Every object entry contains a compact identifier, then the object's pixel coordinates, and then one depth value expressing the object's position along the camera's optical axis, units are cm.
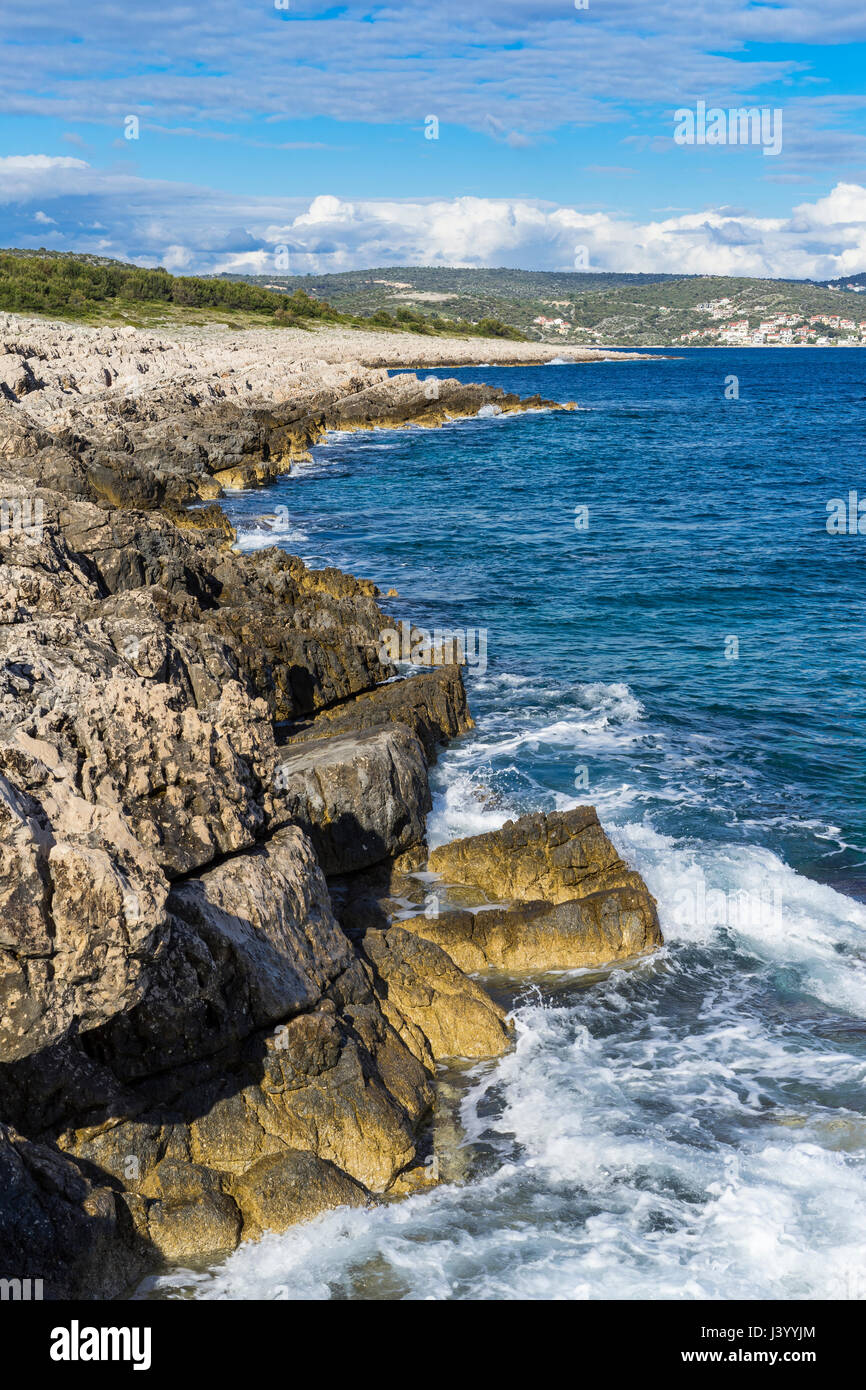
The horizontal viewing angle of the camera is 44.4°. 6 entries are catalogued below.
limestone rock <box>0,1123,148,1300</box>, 727
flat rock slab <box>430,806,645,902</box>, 1501
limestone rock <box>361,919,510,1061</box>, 1189
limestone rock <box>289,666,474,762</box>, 1866
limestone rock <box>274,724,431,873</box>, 1464
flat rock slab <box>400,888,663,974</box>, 1362
